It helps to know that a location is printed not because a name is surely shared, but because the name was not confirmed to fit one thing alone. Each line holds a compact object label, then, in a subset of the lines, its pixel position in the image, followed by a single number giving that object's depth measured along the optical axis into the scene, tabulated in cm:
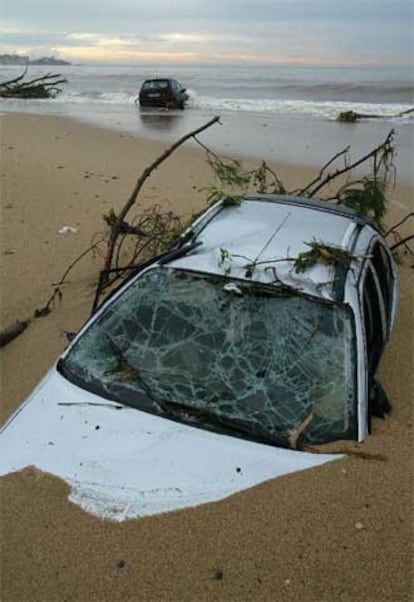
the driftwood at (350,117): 2040
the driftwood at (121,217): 528
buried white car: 273
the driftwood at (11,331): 500
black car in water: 2527
